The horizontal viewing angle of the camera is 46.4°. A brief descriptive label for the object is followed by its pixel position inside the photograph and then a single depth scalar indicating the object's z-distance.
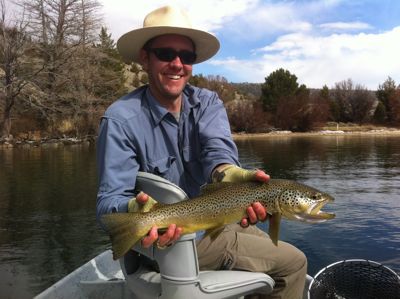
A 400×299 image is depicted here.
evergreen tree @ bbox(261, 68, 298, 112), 66.38
